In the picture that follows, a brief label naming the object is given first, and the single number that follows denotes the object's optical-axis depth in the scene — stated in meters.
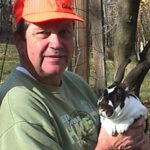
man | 2.29
